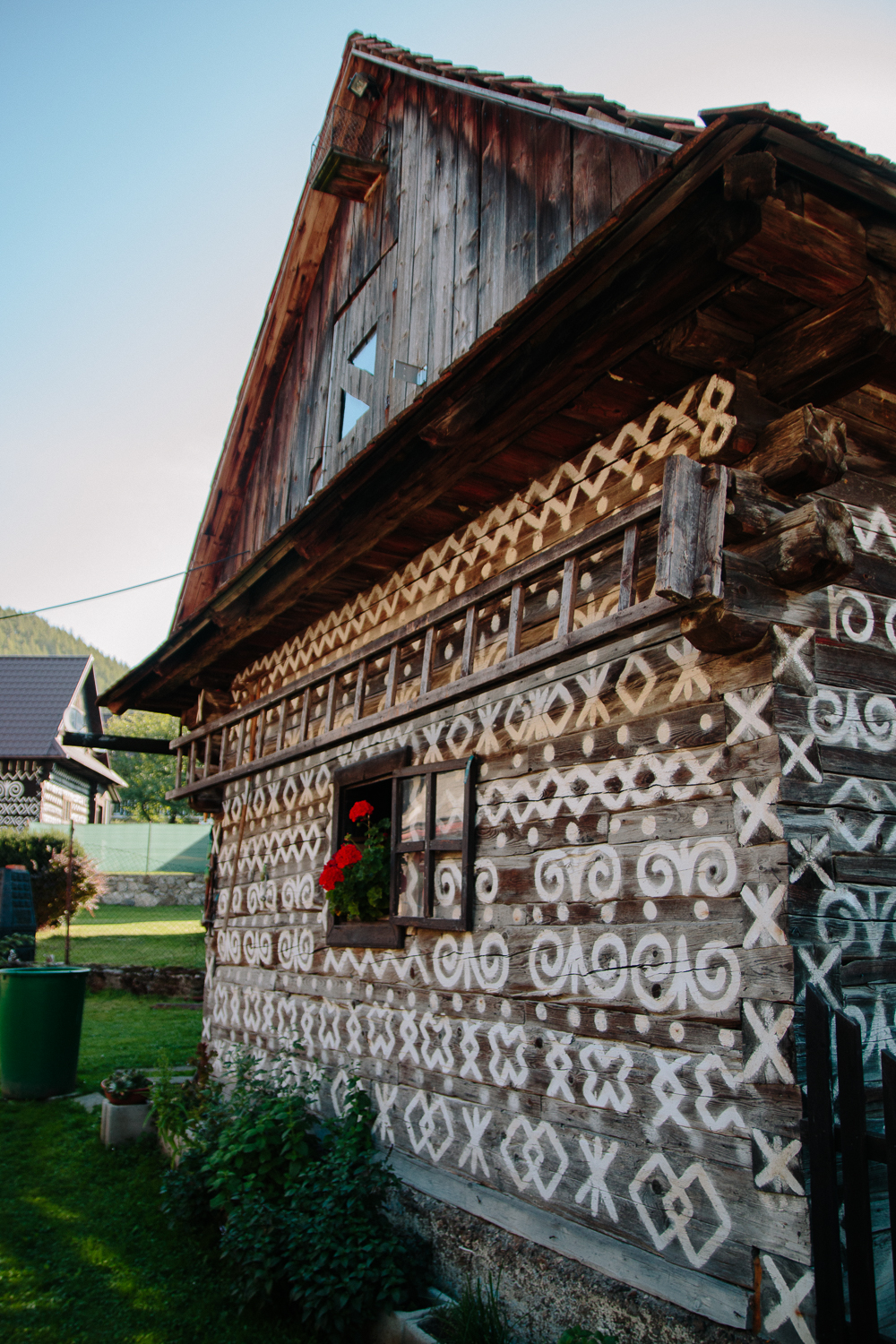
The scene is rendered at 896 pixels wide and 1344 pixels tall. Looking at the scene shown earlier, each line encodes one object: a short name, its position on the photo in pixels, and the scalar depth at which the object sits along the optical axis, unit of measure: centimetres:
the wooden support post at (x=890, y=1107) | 256
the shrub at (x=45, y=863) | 1788
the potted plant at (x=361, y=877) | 554
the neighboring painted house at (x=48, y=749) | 2473
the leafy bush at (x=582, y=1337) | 310
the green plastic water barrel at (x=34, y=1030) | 817
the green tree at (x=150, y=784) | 5894
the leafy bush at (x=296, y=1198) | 414
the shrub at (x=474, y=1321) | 370
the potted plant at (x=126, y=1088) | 721
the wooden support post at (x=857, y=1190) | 260
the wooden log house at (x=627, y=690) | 305
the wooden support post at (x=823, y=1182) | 265
